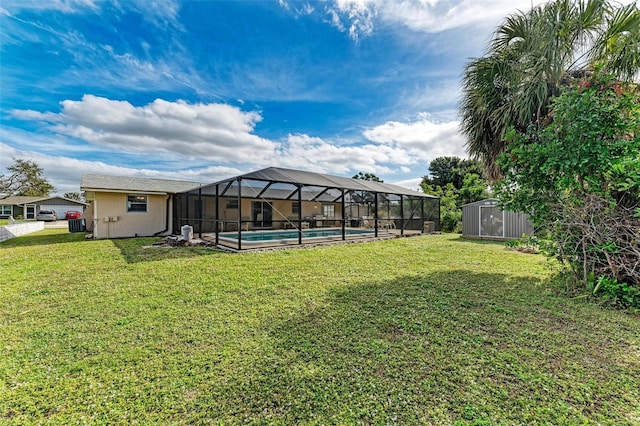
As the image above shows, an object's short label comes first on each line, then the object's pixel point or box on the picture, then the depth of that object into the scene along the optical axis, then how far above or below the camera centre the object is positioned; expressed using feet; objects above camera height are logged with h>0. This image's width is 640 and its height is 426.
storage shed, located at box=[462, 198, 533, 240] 38.45 -1.81
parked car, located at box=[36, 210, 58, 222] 99.66 +0.25
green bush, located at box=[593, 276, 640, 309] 12.12 -4.05
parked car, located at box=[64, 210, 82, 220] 98.25 +0.90
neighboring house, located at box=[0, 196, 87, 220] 101.32 +4.34
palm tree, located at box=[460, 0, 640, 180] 14.96 +9.83
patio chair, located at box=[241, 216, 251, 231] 48.91 -2.28
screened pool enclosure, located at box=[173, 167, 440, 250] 33.32 +1.00
